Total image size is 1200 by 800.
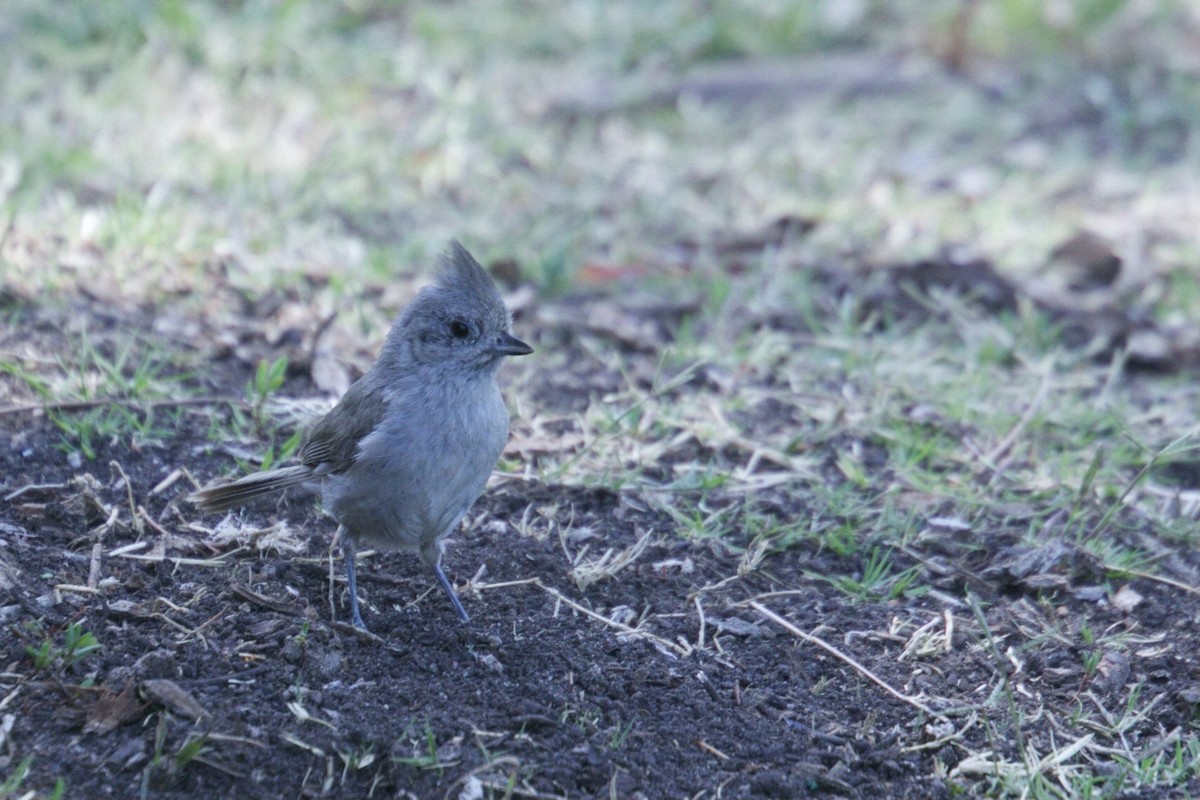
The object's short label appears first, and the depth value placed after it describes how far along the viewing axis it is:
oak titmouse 8.16
